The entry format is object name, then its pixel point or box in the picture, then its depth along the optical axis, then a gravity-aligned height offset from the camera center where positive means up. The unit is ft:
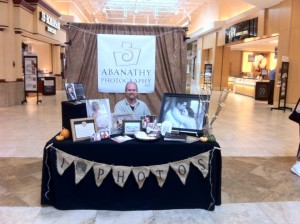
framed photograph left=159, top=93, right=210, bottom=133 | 9.57 -1.26
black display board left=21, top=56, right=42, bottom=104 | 35.73 -0.94
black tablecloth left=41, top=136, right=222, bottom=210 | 8.73 -3.26
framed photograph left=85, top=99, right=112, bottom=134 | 9.36 -1.35
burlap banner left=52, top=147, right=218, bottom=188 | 8.72 -2.80
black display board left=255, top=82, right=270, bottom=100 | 42.29 -2.47
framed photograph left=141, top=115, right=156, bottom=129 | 9.75 -1.59
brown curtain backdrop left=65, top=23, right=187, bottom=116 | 12.12 +0.39
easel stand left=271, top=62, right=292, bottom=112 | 32.81 -1.01
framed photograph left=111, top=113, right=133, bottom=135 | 9.64 -1.62
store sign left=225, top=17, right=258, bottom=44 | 42.52 +5.98
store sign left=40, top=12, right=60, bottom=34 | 39.68 +6.03
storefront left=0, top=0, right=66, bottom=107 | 31.40 +3.50
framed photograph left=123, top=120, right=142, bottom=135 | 9.49 -1.76
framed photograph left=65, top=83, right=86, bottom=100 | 10.75 -0.85
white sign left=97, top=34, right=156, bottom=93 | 12.07 +0.33
